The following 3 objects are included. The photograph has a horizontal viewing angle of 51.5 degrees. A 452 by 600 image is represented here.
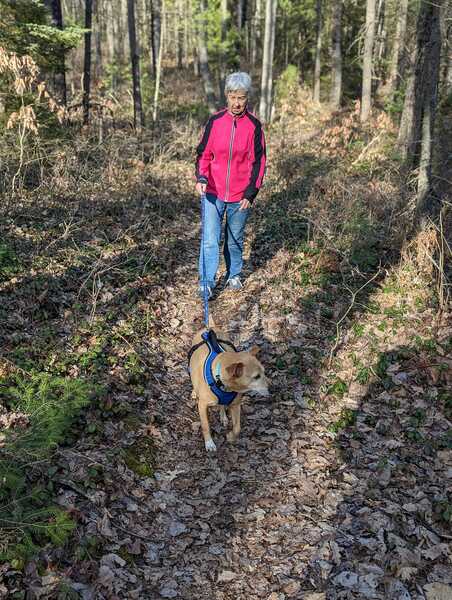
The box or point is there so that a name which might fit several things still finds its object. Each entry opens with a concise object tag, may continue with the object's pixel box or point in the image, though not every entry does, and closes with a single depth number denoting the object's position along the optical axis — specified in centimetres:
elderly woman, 627
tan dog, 443
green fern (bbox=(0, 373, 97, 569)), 318
